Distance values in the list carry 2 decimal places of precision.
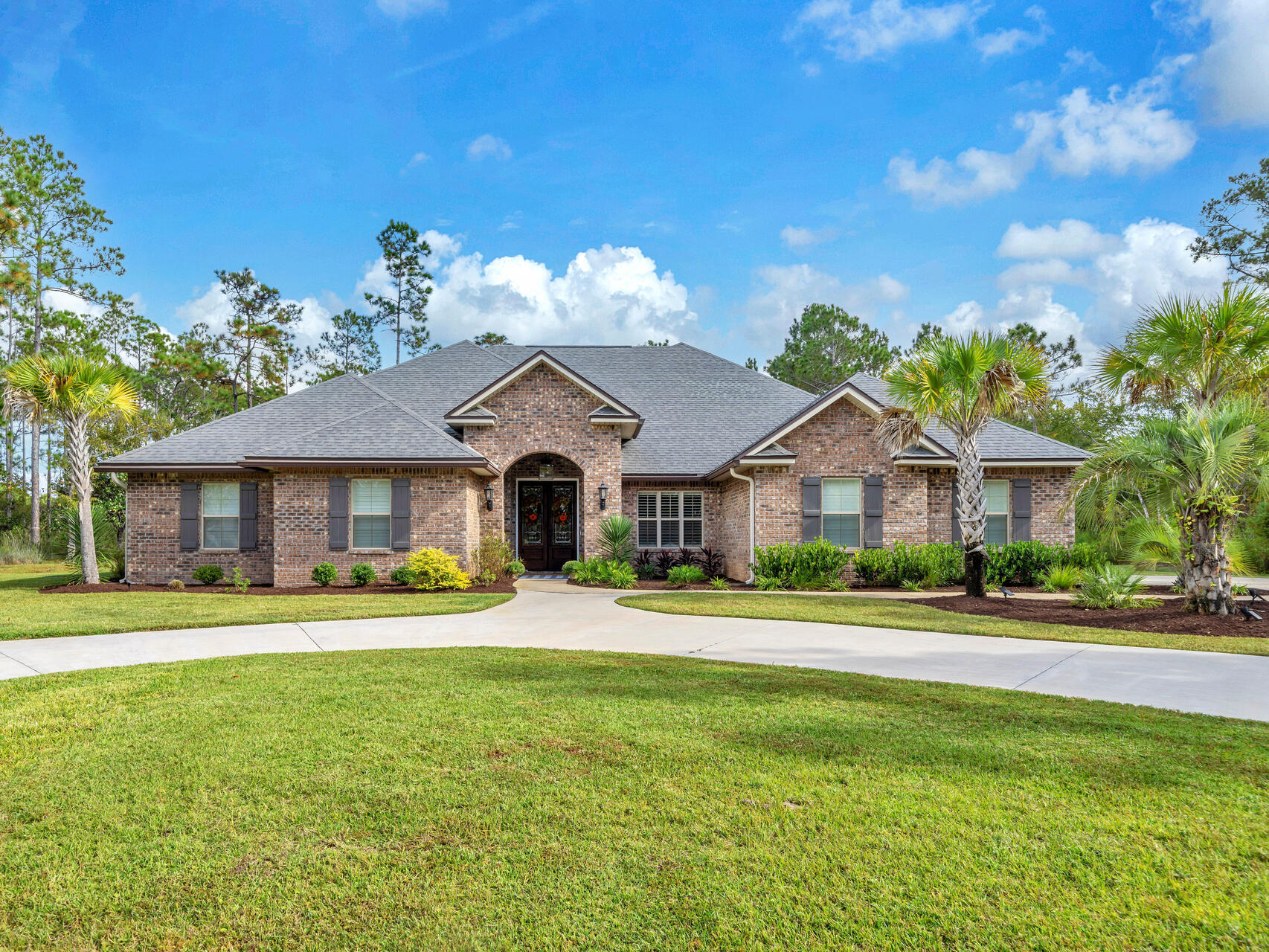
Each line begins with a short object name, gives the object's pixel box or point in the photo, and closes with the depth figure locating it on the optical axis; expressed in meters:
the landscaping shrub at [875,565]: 17.20
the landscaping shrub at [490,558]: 17.62
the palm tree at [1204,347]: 11.38
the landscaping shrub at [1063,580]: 15.86
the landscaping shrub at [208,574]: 16.84
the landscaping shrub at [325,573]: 16.11
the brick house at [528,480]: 16.50
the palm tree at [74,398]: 16.25
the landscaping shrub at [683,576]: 17.62
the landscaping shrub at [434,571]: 15.34
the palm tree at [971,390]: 13.60
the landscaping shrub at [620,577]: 17.11
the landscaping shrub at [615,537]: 18.36
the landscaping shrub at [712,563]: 19.12
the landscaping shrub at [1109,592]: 12.12
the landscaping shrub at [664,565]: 19.28
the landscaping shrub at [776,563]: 16.92
